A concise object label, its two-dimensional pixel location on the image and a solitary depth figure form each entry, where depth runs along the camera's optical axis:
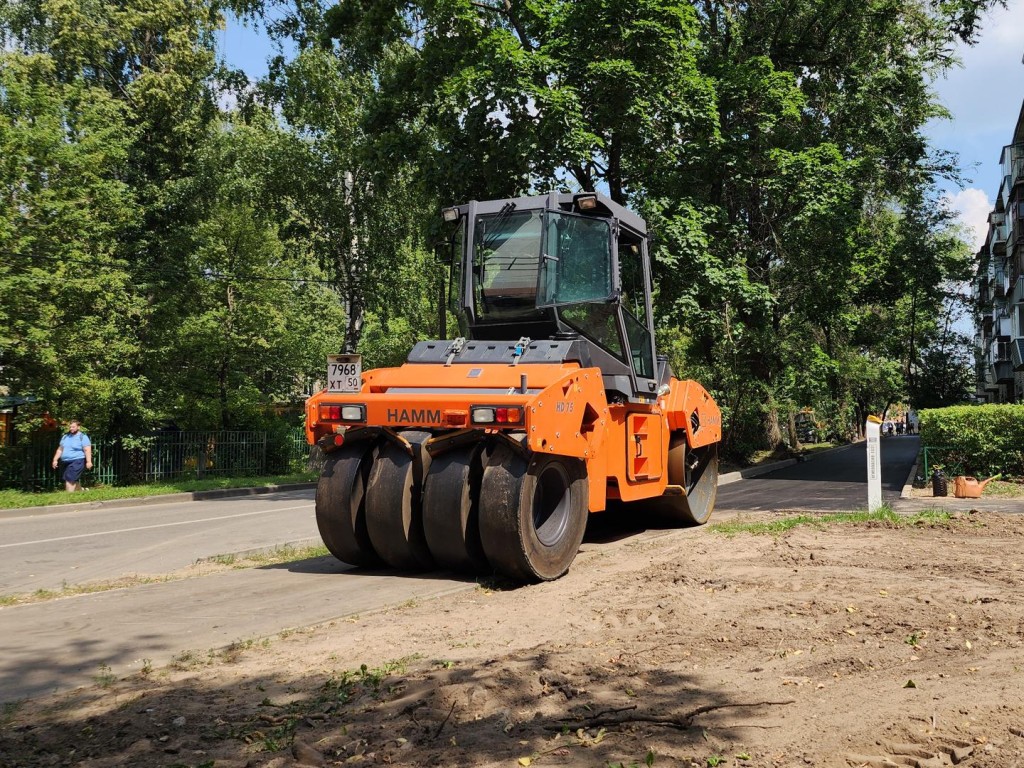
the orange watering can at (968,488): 15.57
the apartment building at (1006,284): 47.41
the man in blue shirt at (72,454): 21.39
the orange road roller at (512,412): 7.82
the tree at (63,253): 21.38
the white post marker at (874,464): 12.52
